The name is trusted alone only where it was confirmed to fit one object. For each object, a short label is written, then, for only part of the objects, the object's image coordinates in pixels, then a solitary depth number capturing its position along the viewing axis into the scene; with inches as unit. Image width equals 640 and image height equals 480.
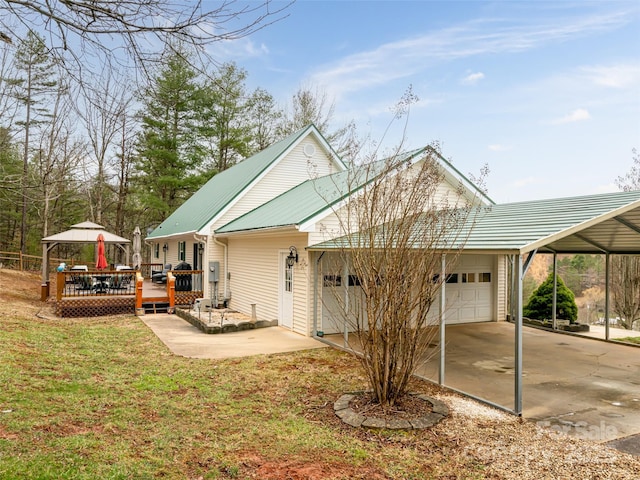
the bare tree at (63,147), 388.7
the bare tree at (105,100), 154.9
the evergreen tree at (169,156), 1089.4
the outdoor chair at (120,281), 593.0
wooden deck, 530.9
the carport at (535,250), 228.5
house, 258.2
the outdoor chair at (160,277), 744.6
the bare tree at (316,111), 1071.0
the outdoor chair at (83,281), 592.4
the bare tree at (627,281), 777.6
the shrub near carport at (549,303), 527.3
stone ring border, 202.5
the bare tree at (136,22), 130.3
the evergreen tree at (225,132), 1122.0
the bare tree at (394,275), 216.5
